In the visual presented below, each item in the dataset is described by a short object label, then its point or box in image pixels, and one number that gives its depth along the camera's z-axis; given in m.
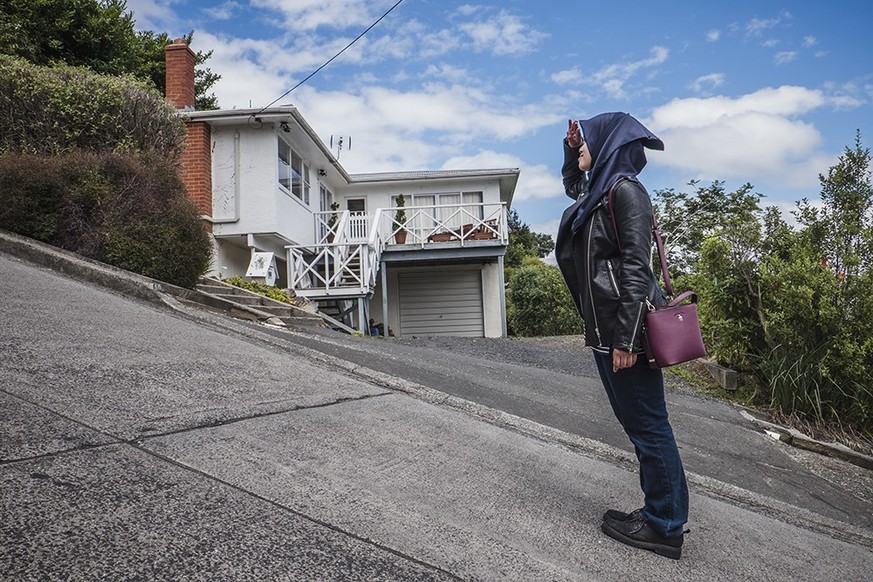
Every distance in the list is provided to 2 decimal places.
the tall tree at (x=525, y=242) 33.44
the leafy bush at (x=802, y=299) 6.31
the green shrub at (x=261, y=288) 12.09
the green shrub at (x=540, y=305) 18.66
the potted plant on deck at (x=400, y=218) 19.12
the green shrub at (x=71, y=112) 9.38
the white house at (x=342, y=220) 14.73
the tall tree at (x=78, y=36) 16.12
